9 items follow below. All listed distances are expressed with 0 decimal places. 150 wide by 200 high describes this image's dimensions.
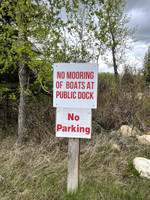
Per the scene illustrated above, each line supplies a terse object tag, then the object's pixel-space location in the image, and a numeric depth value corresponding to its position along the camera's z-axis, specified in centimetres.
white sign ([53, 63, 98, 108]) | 227
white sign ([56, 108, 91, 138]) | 232
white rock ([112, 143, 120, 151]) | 363
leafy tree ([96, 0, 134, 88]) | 1255
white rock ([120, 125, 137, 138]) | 411
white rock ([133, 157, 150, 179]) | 279
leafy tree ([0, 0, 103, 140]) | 358
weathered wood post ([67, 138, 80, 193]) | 238
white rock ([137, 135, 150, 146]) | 376
